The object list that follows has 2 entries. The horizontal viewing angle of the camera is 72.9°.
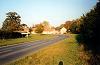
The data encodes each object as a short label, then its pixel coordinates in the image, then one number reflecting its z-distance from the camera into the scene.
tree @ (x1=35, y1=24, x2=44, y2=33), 38.20
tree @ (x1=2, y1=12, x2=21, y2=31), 33.63
